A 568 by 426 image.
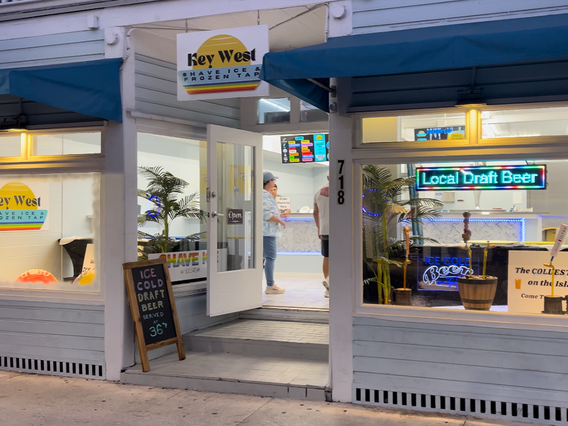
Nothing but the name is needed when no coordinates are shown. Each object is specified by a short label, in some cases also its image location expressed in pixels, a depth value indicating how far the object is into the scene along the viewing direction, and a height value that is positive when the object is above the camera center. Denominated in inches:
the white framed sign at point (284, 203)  545.3 +10.7
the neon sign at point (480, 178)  174.1 +10.8
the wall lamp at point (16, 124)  227.1 +34.8
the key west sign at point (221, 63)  182.4 +47.2
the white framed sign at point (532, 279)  173.2 -19.1
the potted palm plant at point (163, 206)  232.5 +3.7
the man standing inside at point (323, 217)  300.5 -1.3
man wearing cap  318.3 -8.8
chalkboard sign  208.8 -32.7
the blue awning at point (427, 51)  133.6 +38.5
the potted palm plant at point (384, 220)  188.4 -1.8
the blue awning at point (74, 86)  174.1 +40.5
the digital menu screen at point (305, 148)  333.4 +38.1
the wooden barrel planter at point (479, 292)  177.5 -23.4
